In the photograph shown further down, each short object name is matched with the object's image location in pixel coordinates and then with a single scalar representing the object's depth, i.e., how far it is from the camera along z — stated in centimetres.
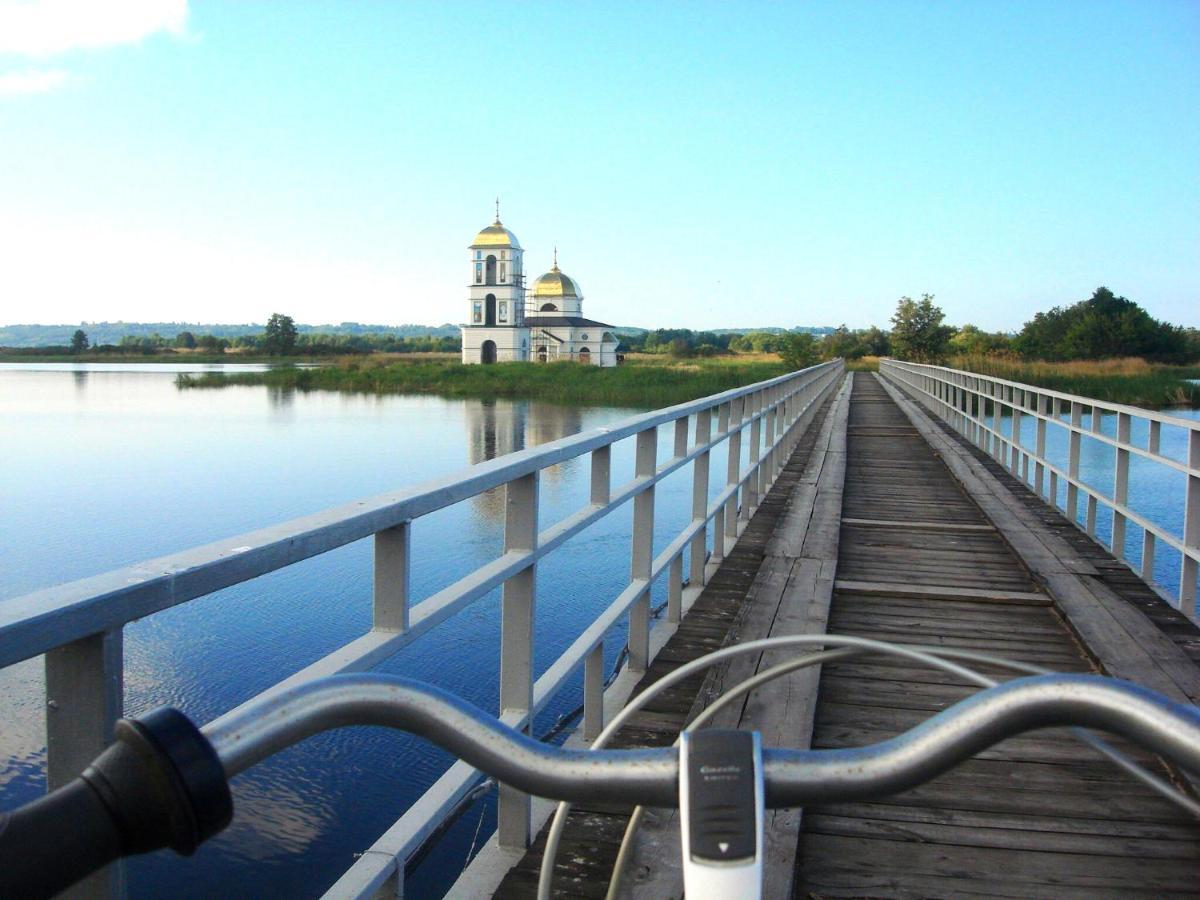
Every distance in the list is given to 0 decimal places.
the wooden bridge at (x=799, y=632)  172
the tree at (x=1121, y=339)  6856
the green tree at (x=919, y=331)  8162
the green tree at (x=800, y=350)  9349
